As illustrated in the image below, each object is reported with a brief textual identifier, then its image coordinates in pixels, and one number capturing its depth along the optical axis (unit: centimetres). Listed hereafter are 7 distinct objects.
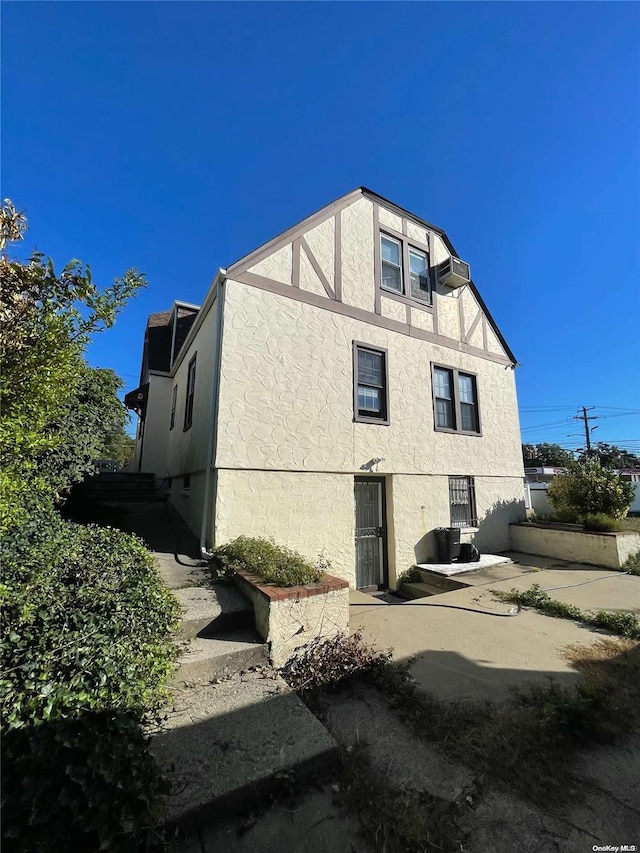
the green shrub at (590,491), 896
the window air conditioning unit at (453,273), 945
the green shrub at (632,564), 753
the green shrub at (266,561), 409
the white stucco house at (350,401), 627
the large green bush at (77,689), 154
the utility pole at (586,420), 3994
